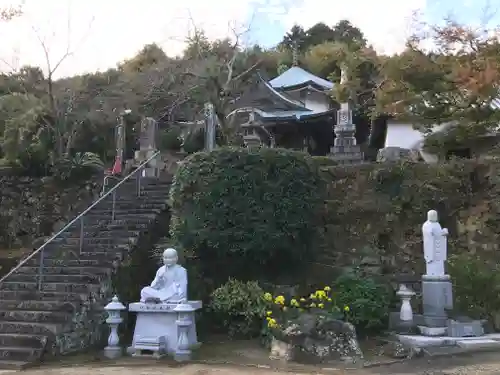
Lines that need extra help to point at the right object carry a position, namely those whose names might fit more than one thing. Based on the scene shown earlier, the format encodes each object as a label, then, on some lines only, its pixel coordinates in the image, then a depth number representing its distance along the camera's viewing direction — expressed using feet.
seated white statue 31.19
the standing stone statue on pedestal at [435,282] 32.89
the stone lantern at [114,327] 30.66
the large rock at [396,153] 62.85
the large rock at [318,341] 28.19
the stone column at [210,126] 65.36
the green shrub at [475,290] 35.14
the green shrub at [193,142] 91.25
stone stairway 30.42
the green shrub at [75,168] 60.70
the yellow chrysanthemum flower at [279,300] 32.76
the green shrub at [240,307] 34.63
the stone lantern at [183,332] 29.14
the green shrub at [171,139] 101.81
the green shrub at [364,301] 33.37
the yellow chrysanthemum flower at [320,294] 33.01
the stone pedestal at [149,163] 56.80
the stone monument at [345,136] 68.74
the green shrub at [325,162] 51.01
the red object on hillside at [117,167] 64.46
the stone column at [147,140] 65.82
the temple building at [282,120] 86.74
